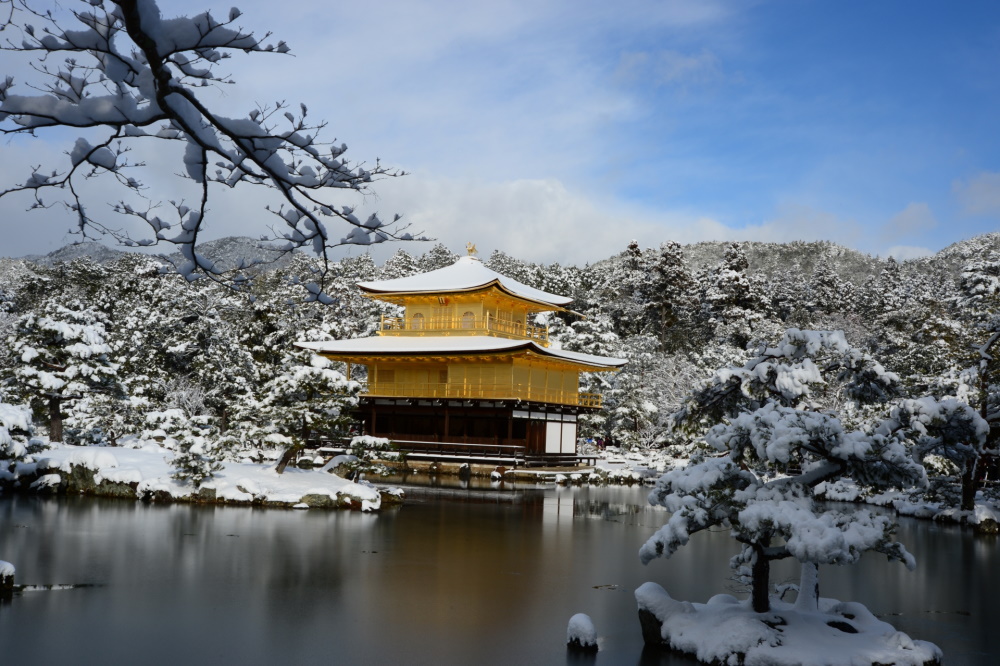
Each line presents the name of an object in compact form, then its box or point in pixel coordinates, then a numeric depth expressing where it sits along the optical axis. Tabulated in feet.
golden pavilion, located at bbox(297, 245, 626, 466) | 101.14
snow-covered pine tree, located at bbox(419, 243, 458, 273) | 218.59
